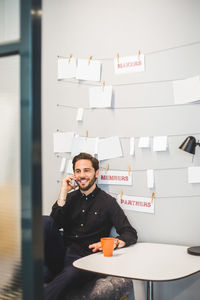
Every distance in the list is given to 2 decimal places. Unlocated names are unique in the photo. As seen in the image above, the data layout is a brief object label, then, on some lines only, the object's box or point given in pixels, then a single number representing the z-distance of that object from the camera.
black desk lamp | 2.20
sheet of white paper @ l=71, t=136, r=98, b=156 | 2.66
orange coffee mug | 1.93
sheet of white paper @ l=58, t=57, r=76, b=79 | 2.75
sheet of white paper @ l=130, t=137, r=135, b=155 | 2.49
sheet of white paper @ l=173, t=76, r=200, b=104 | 2.28
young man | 2.24
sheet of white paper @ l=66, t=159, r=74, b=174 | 2.75
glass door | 1.00
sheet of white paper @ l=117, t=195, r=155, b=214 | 2.43
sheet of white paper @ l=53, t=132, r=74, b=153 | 2.77
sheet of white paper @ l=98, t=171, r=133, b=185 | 2.52
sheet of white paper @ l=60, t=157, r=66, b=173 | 2.79
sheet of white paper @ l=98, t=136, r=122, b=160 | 2.56
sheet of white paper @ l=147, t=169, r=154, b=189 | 2.42
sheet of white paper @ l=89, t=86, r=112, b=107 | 2.59
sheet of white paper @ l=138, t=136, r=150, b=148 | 2.42
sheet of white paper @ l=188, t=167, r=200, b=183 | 2.28
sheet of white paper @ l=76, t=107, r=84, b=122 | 2.70
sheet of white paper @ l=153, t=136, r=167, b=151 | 2.37
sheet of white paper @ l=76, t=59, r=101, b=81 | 2.65
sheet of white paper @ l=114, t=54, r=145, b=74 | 2.49
